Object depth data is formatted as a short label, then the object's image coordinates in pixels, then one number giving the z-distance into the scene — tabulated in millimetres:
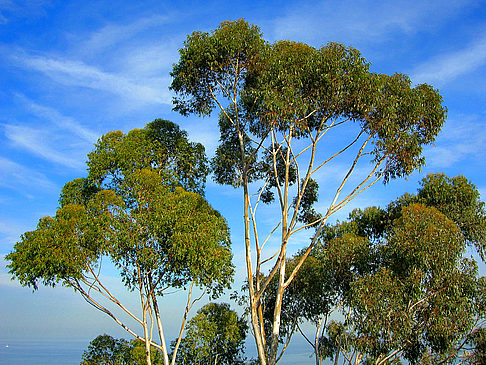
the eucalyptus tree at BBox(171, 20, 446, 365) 15109
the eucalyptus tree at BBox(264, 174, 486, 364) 13992
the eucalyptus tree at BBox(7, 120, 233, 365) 14109
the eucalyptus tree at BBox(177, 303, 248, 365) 16000
